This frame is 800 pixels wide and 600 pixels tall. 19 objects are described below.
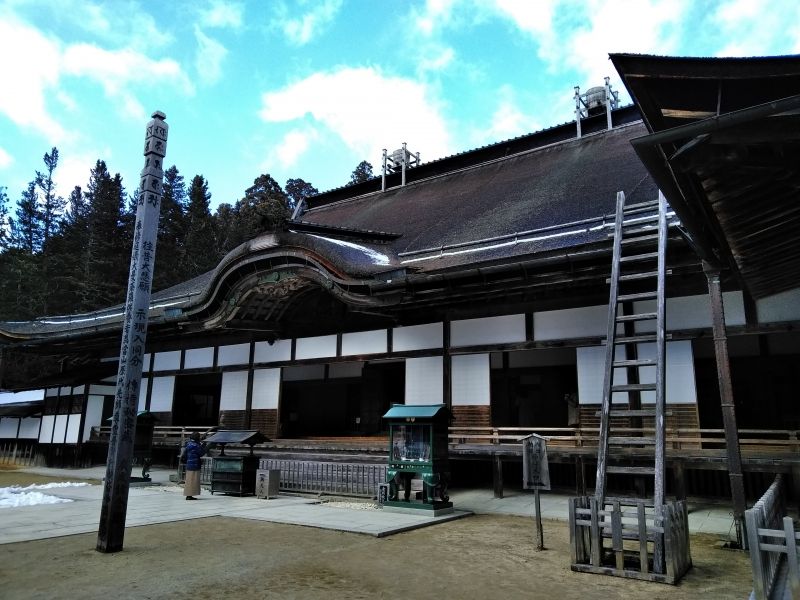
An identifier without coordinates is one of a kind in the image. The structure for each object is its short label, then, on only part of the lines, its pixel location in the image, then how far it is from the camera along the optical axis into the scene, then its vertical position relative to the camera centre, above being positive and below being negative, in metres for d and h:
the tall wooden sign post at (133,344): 6.55 +0.97
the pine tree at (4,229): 44.54 +15.86
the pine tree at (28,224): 45.78 +16.64
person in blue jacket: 11.32 -1.15
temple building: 4.81 +2.32
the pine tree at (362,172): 44.22 +20.53
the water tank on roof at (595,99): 18.89 +11.40
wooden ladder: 5.99 +1.22
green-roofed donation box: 9.55 -0.67
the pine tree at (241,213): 35.66 +15.14
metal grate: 11.24 -1.29
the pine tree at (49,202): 47.22 +19.23
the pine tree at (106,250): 34.31 +11.55
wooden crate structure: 5.31 -1.23
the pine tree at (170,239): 37.19 +13.57
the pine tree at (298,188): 48.17 +20.82
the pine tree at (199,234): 37.59 +13.40
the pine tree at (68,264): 34.31 +10.28
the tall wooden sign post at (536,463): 6.91 -0.55
